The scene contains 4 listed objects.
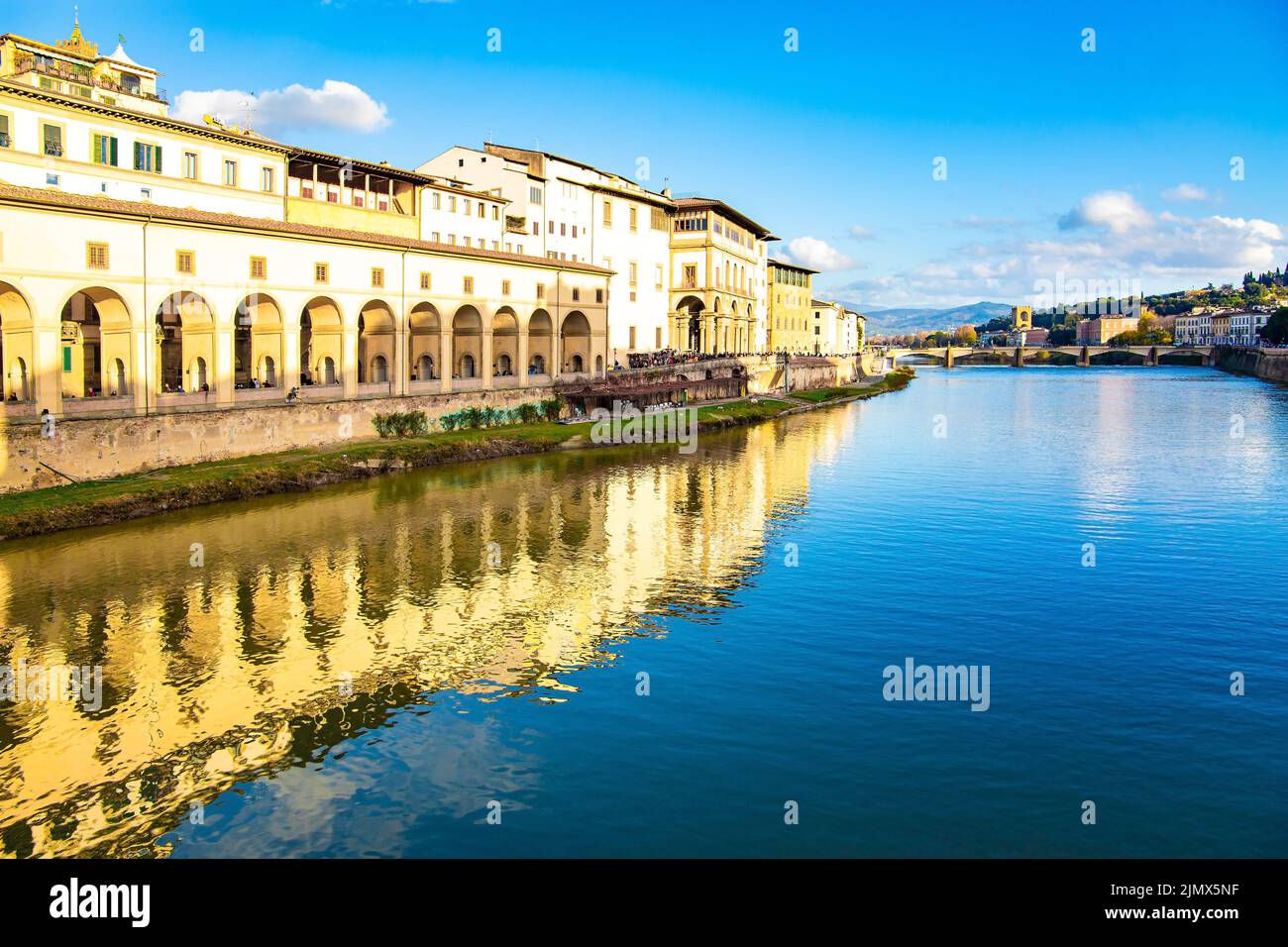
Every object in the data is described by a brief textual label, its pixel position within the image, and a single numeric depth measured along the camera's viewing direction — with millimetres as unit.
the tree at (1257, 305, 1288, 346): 147625
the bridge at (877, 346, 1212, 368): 183500
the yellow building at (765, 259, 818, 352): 113125
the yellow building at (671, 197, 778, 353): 82938
